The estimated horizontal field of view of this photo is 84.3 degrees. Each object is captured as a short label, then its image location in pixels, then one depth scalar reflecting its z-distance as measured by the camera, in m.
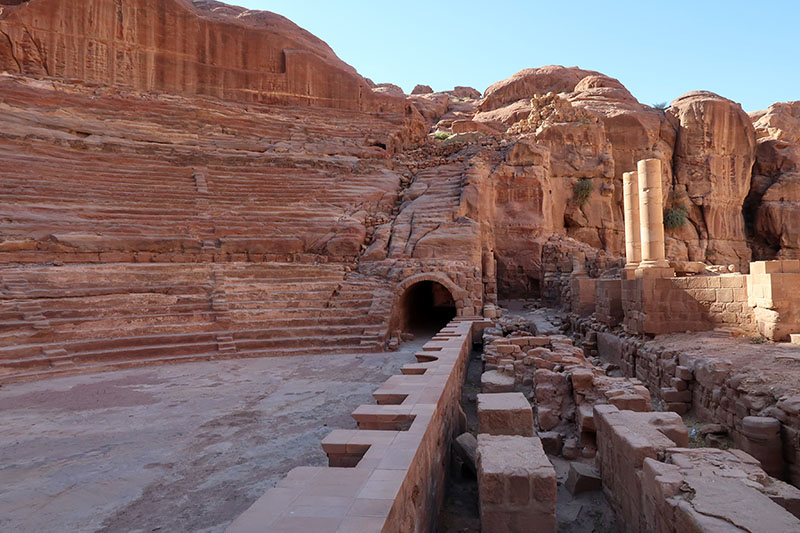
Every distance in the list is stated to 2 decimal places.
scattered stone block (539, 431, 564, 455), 5.79
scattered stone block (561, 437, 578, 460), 5.67
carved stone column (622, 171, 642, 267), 12.92
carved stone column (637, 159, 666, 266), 11.37
